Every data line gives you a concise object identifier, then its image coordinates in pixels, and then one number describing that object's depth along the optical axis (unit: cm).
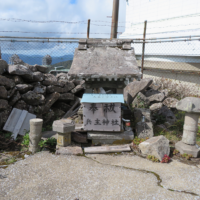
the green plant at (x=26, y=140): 543
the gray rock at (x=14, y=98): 623
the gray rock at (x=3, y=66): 629
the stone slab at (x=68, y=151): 496
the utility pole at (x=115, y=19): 899
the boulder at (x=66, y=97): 784
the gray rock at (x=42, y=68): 758
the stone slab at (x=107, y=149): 516
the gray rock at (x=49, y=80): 745
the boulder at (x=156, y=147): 479
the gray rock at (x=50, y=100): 717
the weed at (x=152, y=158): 473
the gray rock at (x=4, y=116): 591
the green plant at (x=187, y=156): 489
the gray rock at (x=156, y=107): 810
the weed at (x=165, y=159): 469
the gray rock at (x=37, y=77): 708
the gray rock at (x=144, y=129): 575
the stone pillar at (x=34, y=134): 502
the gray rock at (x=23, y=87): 652
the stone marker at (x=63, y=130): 500
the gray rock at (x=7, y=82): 597
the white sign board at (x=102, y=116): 530
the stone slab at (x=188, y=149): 495
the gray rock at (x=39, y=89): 696
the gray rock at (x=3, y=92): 586
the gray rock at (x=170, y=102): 849
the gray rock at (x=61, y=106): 801
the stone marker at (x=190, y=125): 485
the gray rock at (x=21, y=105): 637
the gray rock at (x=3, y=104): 579
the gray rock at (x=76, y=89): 822
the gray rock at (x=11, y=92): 614
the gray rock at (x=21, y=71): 642
